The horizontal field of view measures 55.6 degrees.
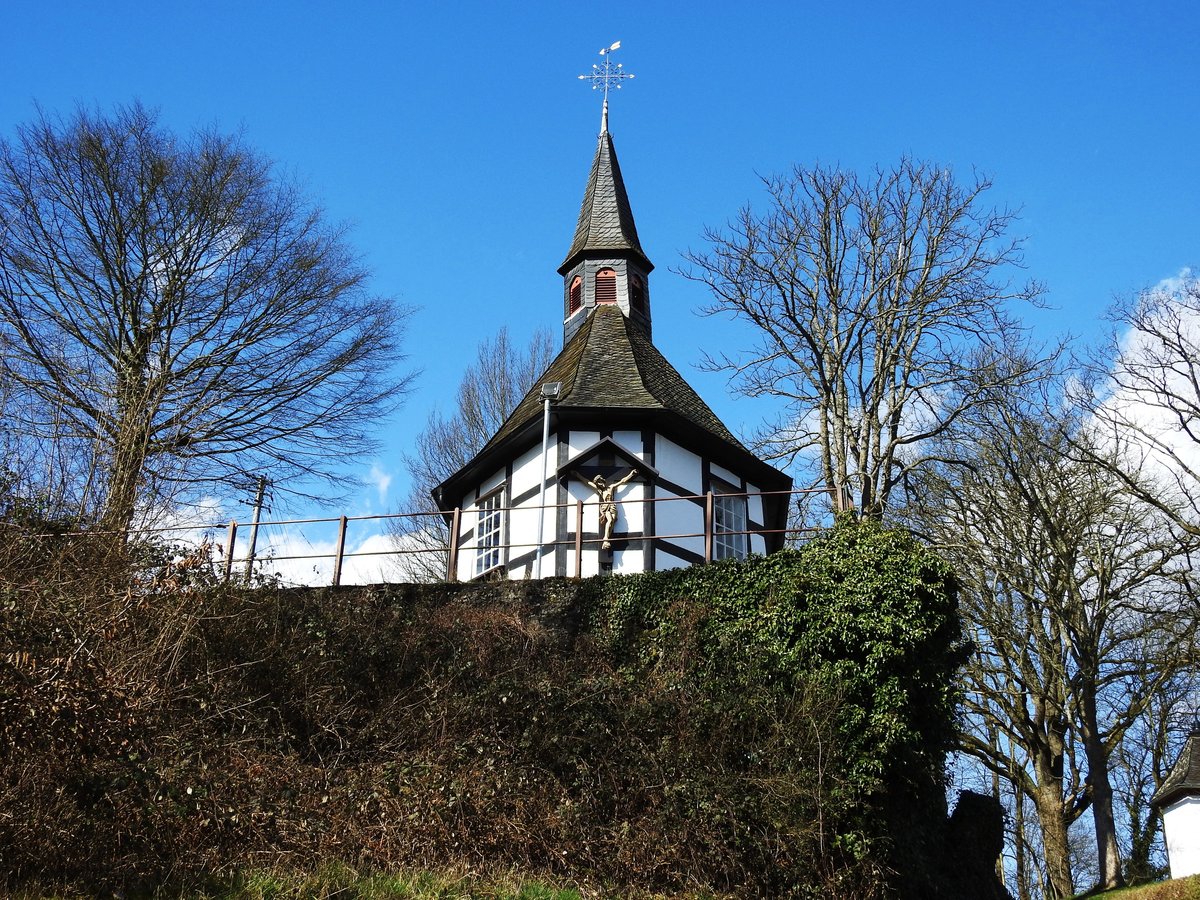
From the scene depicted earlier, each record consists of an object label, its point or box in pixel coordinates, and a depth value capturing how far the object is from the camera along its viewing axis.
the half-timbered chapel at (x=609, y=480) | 17.08
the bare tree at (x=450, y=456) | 25.41
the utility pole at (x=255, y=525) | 14.23
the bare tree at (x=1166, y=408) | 17.53
